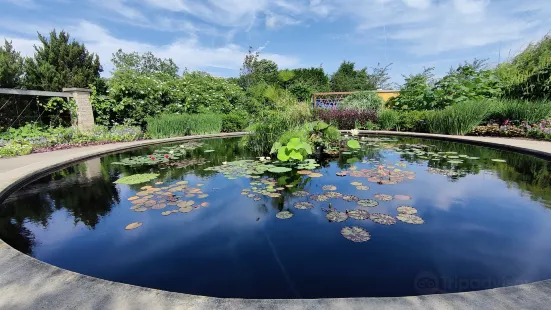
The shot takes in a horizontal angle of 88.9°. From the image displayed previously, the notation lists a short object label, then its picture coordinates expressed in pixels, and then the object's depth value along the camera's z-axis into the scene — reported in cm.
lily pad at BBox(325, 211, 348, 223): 247
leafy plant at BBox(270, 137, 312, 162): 447
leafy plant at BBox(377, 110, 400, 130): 1020
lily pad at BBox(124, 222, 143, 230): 245
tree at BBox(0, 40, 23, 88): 1187
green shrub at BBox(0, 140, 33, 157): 604
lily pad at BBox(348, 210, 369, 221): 251
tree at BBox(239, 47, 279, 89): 2011
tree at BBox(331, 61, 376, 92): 2256
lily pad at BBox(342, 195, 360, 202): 298
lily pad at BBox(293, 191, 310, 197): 319
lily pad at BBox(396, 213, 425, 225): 242
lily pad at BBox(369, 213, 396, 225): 240
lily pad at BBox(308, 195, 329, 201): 303
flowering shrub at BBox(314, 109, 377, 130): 1084
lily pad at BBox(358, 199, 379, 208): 279
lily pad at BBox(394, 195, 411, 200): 300
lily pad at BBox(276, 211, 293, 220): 259
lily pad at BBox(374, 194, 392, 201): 297
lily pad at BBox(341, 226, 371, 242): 213
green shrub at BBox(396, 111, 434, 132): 945
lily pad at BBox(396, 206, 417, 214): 261
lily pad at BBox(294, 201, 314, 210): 281
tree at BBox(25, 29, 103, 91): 1452
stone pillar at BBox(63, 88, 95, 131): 871
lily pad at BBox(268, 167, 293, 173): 420
